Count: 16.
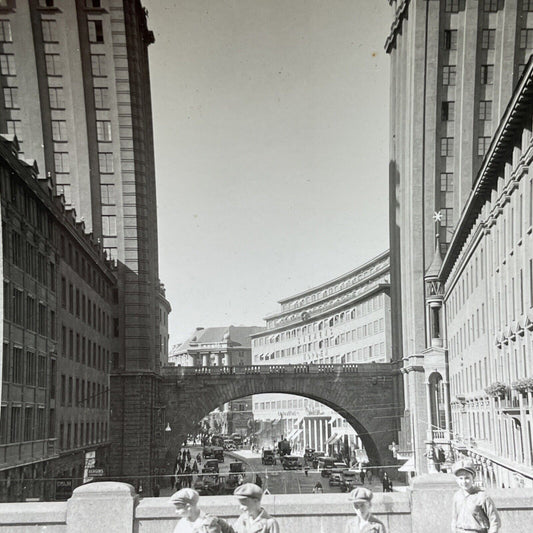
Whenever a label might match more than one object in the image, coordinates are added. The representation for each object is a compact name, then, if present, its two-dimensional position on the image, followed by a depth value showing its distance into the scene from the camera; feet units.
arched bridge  246.27
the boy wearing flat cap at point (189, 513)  30.37
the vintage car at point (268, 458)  298.56
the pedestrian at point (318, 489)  179.83
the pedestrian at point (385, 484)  199.82
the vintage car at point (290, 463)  269.07
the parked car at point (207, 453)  325.30
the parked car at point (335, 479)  220.90
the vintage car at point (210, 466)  248.32
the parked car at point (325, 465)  246.88
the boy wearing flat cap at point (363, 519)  33.04
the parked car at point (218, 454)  320.56
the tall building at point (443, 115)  221.87
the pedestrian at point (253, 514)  31.68
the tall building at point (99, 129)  212.23
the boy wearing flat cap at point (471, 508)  35.55
